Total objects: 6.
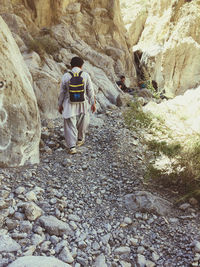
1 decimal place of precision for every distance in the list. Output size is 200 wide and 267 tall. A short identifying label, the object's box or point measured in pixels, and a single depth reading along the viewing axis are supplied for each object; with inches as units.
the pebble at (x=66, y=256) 88.4
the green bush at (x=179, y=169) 130.5
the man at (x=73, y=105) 177.2
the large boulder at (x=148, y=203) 119.8
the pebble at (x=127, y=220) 114.2
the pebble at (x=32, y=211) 104.7
